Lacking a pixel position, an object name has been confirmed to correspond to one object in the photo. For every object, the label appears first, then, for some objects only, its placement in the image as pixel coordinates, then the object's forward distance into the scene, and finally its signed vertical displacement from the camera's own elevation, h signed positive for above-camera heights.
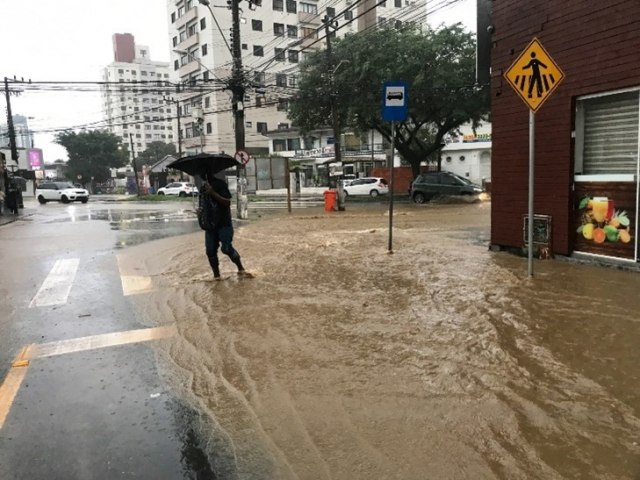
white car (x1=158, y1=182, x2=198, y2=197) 45.38 -1.15
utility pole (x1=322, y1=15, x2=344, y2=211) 27.68 +3.66
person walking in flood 7.59 -0.59
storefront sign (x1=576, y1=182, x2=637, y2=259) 7.27 -0.80
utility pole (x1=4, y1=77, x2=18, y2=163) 39.16 +3.67
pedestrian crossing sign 6.43 +1.04
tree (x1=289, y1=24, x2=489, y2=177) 27.02 +4.65
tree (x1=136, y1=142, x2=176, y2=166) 99.62 +4.39
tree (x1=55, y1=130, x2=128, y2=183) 76.88 +3.64
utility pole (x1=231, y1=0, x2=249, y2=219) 21.80 +3.64
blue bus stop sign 9.20 +1.12
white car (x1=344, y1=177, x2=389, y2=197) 35.47 -1.18
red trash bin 22.61 -1.24
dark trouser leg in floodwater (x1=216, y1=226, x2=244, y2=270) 7.73 -0.95
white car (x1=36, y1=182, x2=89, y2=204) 39.22 -1.05
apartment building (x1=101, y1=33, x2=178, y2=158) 119.19 +17.79
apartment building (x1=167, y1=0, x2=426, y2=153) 63.81 +15.47
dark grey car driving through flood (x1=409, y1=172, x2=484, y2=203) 25.64 -0.96
